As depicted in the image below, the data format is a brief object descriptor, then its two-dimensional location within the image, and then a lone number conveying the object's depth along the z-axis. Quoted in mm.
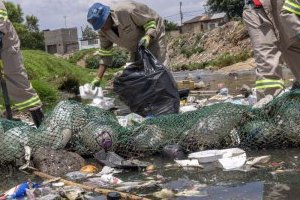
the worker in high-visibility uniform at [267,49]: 4656
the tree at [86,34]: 81425
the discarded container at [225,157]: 3670
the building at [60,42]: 75375
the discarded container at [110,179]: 3520
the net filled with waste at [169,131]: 4189
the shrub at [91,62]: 44312
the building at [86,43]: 76062
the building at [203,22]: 70350
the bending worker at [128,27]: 5613
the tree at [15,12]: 55744
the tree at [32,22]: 67131
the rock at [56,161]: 3973
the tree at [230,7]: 57062
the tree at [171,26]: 72444
